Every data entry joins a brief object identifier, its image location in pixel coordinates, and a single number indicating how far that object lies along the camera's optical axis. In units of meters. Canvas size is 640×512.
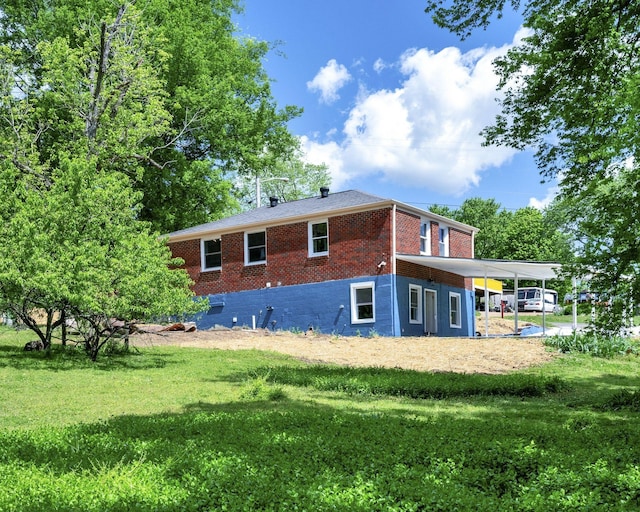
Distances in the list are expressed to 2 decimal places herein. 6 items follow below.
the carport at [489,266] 23.39
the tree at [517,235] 57.59
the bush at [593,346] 17.58
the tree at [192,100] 29.27
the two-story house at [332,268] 24.53
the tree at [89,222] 13.65
